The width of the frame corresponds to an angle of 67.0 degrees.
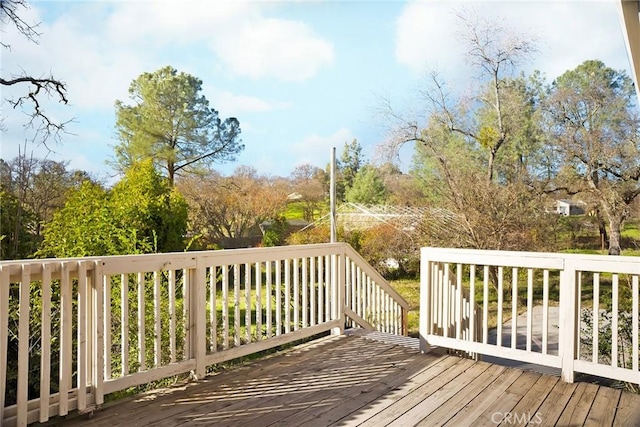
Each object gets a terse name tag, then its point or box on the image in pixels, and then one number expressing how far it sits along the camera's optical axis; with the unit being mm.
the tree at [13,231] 5547
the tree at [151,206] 6648
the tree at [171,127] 10332
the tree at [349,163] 12336
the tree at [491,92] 10047
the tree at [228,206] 10055
